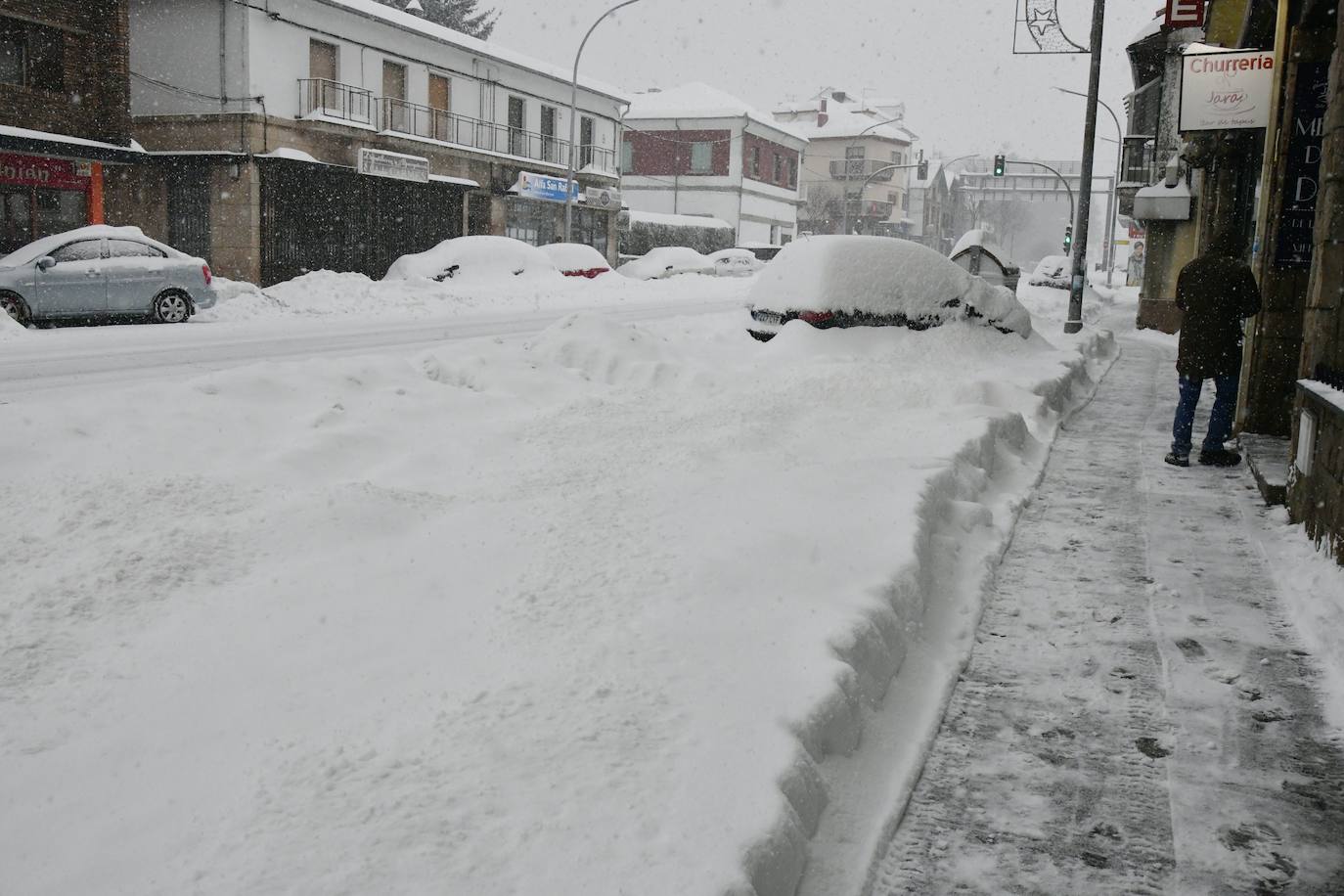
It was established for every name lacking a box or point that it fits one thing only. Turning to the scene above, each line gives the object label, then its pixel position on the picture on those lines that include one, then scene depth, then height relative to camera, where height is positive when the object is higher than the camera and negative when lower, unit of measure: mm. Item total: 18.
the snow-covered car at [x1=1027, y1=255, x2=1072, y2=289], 36938 +1698
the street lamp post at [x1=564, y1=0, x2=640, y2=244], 30952 +3216
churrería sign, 10930 +2466
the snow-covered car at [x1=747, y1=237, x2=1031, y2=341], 11242 +258
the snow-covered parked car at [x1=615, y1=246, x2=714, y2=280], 36188 +1334
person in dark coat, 7871 -34
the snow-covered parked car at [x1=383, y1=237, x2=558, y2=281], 24750 +779
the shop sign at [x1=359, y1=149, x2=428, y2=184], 27172 +3251
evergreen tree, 49250 +12881
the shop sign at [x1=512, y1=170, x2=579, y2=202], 34000 +3551
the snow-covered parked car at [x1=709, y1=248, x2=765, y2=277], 40094 +1650
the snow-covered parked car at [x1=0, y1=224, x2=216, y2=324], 15539 -23
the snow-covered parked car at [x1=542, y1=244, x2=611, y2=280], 29047 +1080
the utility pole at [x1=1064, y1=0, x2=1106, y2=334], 18375 +1998
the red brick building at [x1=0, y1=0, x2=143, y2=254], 21469 +3441
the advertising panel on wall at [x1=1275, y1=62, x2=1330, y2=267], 7562 +1181
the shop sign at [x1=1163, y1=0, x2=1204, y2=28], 12727 +3714
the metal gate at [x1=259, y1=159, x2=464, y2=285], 25891 +1840
